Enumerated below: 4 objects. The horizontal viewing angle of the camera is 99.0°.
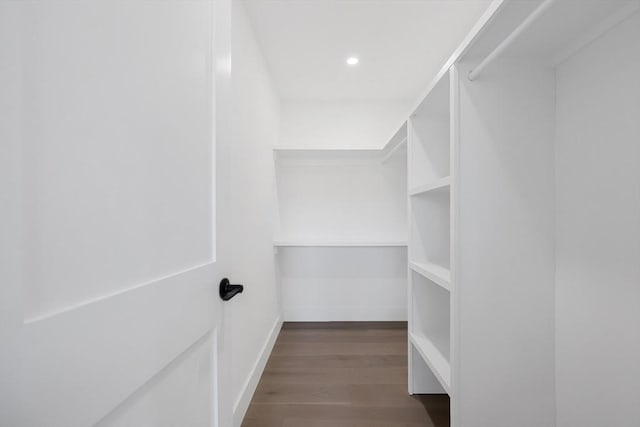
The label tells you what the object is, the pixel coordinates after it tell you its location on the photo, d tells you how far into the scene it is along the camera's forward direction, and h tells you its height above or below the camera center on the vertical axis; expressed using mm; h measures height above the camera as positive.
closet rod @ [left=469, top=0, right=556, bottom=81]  757 +557
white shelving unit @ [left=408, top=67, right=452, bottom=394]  1741 -144
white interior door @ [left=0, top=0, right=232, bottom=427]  323 -4
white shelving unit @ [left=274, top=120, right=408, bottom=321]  3047 -259
